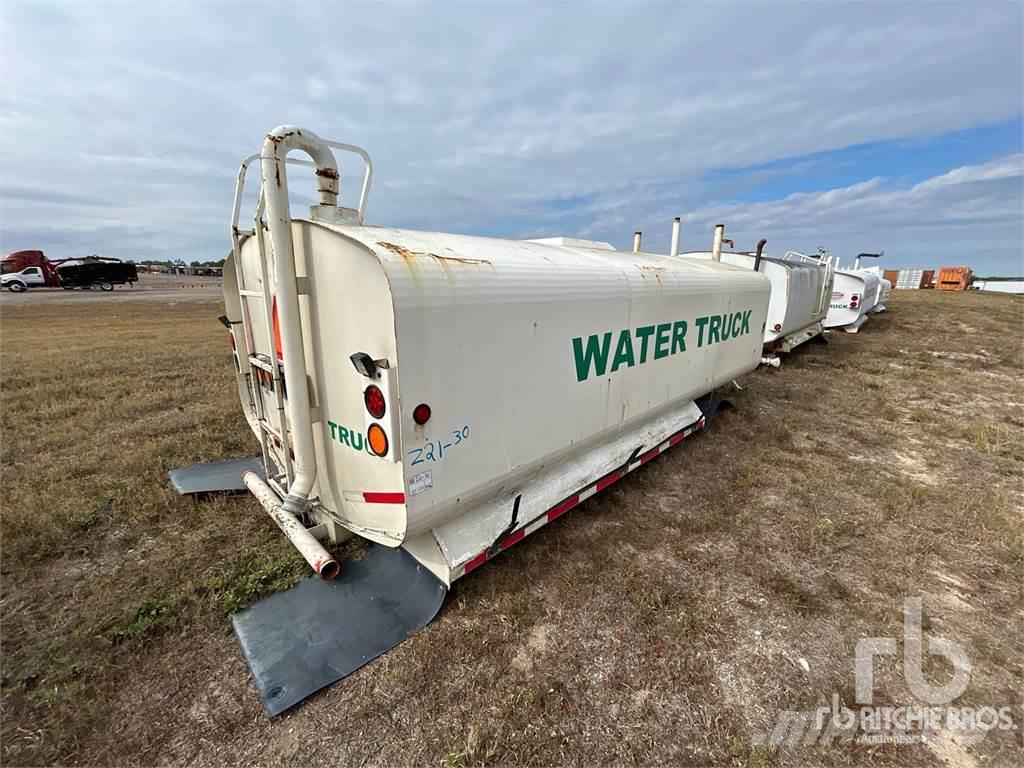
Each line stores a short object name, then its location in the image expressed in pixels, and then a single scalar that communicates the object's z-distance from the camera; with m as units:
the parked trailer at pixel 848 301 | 14.11
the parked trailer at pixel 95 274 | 33.34
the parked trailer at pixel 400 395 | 2.27
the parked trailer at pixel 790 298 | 9.15
